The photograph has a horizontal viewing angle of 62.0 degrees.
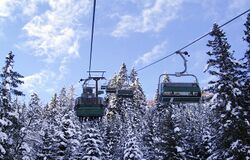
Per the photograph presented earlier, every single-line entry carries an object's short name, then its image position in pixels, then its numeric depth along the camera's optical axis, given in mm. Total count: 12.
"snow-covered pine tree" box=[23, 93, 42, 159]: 19776
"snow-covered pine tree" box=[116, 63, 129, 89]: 50442
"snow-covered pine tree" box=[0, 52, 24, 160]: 17421
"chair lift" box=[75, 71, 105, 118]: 14443
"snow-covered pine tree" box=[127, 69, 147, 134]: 41240
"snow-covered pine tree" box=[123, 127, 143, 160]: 25565
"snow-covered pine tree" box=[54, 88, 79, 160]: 23843
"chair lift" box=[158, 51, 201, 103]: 10425
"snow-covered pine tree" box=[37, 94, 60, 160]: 23502
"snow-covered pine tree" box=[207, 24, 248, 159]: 15963
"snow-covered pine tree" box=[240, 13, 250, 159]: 15823
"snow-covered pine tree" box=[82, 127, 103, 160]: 23673
